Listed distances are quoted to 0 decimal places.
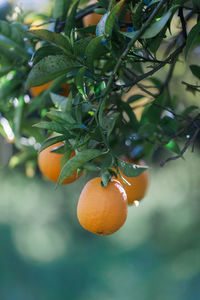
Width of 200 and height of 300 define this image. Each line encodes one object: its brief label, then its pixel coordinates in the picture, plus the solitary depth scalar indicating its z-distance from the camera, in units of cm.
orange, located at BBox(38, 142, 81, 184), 162
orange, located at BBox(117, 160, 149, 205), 159
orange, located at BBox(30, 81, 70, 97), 172
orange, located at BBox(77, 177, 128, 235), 143
